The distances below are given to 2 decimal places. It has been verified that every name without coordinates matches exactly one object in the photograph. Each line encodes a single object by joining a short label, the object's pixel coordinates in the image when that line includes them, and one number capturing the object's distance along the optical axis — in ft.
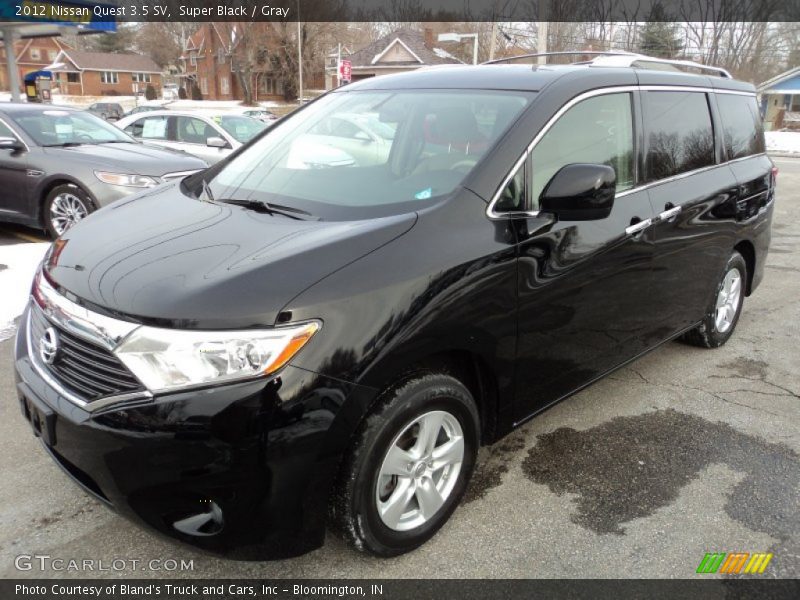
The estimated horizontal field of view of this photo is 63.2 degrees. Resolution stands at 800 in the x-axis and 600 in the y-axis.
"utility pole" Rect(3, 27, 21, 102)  76.28
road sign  91.32
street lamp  95.61
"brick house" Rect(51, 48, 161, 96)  248.32
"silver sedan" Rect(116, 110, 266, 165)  34.68
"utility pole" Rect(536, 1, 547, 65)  64.23
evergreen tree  130.21
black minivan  6.58
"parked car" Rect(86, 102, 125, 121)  118.43
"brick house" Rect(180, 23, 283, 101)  210.71
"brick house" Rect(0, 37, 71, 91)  262.47
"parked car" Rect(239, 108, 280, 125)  80.94
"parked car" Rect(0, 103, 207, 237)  23.00
